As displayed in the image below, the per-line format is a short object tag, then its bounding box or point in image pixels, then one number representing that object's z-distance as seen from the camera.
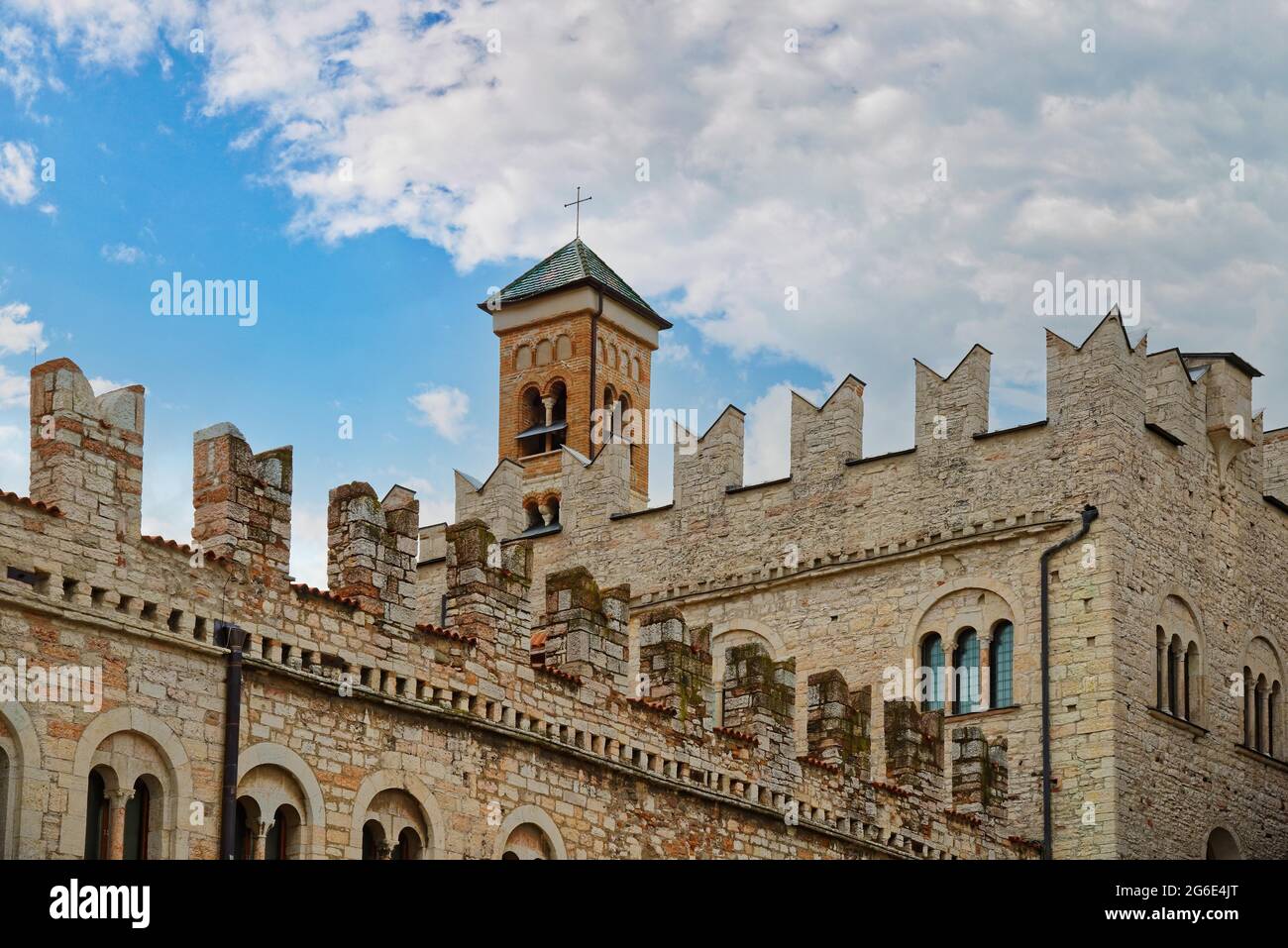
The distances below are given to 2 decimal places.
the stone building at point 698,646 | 21.77
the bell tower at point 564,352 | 52.72
